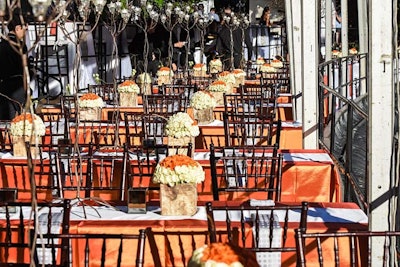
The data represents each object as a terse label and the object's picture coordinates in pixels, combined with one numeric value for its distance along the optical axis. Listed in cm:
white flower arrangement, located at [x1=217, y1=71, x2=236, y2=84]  1609
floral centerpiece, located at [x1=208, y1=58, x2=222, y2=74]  2309
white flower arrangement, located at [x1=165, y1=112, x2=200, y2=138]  839
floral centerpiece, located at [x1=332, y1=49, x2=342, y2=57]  2592
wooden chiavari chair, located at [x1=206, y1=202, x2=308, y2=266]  525
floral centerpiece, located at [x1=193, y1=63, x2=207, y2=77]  2154
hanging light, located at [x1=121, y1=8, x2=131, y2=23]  1290
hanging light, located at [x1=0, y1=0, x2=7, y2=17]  319
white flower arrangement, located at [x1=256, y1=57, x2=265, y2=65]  2665
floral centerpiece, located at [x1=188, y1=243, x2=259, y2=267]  320
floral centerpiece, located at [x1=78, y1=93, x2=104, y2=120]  1174
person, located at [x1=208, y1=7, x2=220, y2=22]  2710
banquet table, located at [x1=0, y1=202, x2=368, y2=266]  554
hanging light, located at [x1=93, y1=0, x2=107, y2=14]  838
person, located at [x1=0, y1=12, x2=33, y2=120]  1457
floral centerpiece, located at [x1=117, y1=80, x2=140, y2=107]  1369
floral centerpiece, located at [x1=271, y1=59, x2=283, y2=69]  2397
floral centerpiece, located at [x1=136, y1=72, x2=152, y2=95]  1622
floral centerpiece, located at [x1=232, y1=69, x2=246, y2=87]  1810
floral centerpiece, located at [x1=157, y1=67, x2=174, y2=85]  1844
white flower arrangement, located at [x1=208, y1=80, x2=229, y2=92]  1396
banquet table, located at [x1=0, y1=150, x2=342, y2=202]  804
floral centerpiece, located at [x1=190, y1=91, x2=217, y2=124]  1115
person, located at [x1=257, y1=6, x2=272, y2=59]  3573
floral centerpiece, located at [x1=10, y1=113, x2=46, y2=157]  835
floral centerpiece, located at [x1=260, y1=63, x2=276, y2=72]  2085
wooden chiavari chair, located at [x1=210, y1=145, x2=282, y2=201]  731
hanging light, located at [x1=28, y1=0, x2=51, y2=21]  296
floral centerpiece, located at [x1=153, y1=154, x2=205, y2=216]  572
